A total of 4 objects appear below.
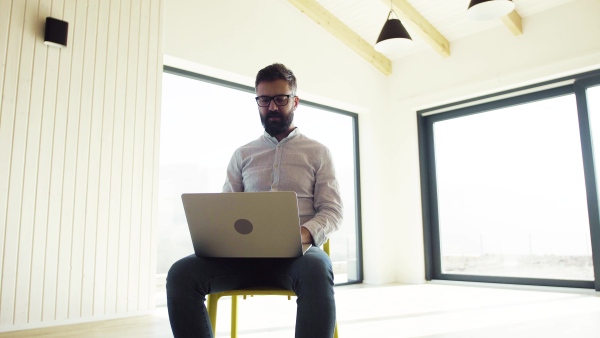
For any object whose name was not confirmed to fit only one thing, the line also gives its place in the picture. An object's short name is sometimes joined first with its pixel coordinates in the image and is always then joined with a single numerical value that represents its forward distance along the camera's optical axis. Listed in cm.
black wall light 240
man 113
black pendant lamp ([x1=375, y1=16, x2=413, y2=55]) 316
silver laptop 111
